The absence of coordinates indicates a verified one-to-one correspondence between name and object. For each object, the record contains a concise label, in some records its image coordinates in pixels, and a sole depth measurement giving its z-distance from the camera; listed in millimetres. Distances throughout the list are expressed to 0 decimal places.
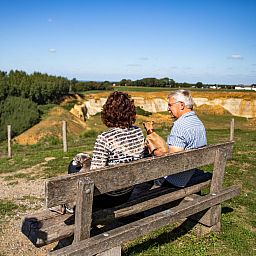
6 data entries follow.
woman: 3496
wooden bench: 2859
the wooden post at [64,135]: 13491
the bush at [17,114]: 43406
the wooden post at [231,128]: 15840
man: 4090
